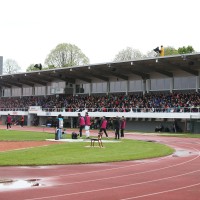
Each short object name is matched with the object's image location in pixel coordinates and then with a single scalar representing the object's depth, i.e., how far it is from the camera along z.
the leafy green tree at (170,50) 85.94
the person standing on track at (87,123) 29.92
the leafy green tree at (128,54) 90.38
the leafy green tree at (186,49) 78.19
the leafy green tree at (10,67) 106.94
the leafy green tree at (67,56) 92.50
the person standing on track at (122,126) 32.31
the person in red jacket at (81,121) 30.86
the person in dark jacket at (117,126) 30.25
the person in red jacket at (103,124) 27.53
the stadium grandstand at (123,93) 45.65
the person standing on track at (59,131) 28.33
